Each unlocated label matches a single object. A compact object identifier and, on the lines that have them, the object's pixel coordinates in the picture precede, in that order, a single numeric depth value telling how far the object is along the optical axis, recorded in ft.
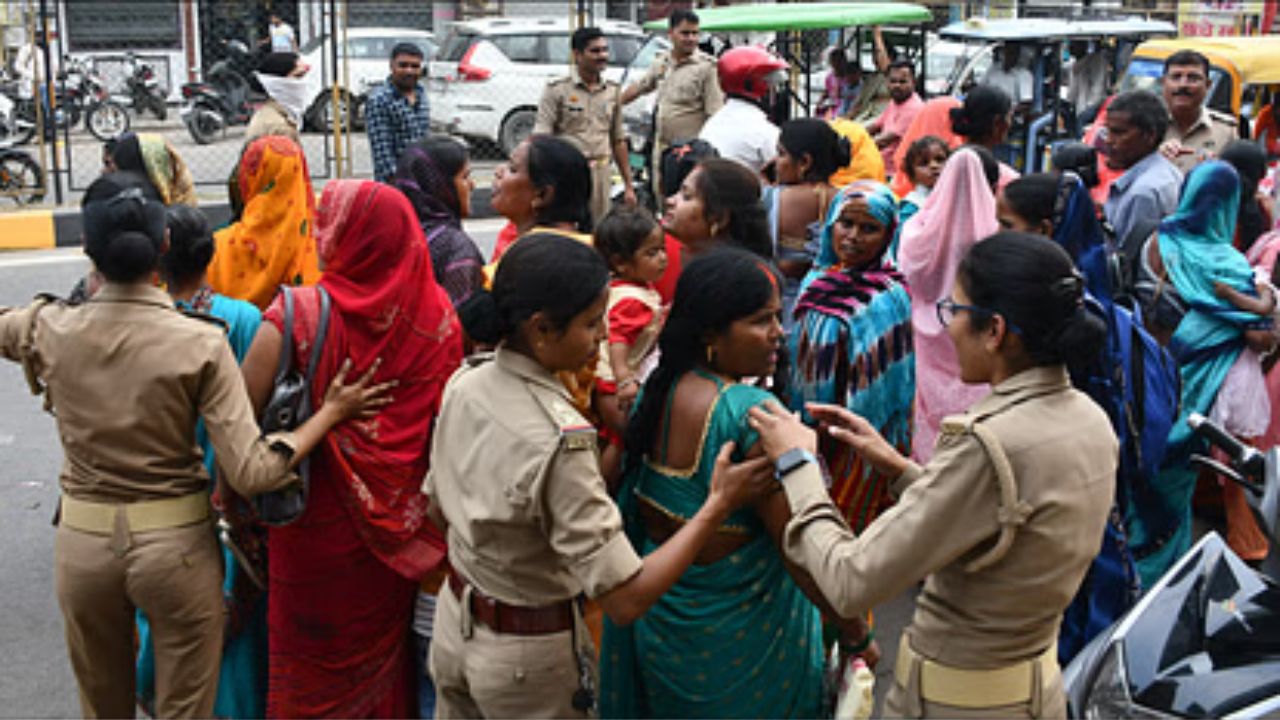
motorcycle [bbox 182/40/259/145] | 53.83
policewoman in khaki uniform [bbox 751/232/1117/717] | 7.80
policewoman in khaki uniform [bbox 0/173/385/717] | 10.17
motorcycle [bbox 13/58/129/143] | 50.31
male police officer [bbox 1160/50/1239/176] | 23.26
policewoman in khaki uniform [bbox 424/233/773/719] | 7.93
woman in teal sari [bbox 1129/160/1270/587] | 15.94
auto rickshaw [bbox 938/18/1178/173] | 34.83
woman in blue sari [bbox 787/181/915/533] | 12.62
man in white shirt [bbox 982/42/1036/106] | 38.34
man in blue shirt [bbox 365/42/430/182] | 27.73
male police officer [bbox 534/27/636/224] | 30.68
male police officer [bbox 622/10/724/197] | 31.22
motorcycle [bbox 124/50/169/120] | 62.49
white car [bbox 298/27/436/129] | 55.72
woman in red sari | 10.91
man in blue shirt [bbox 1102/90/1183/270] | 18.90
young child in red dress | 11.46
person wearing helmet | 23.70
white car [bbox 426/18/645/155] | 53.01
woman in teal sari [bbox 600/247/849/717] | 8.75
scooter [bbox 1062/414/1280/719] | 9.77
